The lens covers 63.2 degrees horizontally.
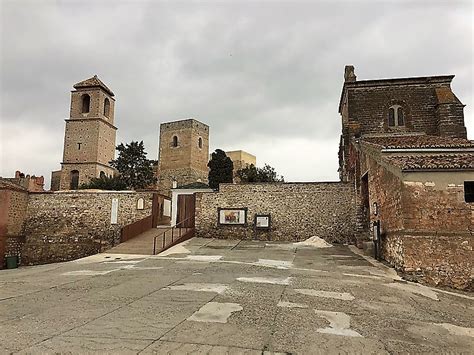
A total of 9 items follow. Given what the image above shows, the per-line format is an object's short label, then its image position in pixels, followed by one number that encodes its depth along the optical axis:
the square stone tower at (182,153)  48.16
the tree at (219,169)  34.24
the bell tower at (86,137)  39.09
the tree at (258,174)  41.82
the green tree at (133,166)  37.88
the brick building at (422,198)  11.10
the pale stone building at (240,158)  55.06
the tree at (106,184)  32.88
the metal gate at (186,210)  21.78
